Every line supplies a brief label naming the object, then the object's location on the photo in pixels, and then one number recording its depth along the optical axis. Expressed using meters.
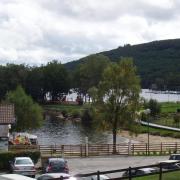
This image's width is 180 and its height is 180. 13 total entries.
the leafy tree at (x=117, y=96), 57.69
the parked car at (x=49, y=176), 26.32
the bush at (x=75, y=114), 130.43
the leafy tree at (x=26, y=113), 76.81
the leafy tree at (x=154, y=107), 113.06
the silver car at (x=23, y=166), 35.47
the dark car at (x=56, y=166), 35.34
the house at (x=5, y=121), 47.62
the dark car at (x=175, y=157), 37.28
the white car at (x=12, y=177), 17.89
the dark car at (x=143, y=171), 25.14
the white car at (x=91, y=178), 23.62
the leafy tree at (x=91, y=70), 160.50
